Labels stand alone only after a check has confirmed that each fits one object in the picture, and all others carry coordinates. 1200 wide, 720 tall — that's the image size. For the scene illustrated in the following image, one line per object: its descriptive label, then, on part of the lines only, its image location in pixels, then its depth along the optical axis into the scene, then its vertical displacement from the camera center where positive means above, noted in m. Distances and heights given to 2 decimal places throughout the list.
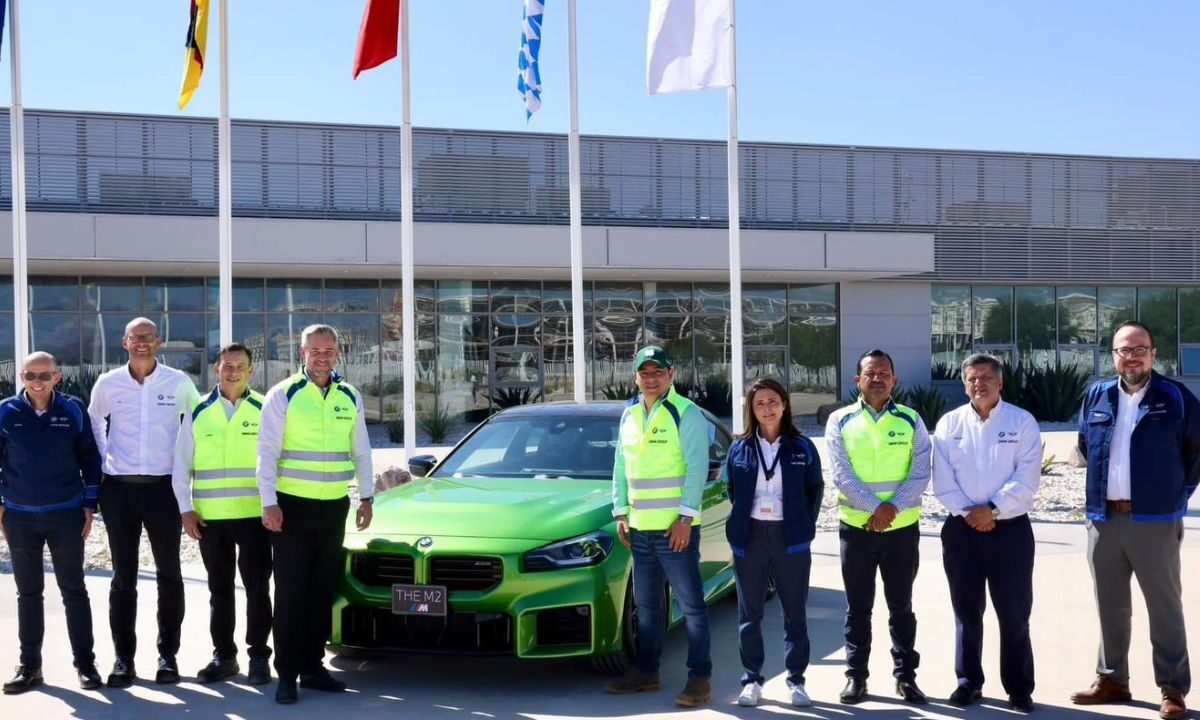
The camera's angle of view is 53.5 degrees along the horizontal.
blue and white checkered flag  13.62 +3.43
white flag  12.73 +3.28
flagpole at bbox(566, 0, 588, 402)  14.24 +1.84
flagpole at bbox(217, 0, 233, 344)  12.97 +1.81
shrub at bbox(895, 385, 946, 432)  23.92 -1.11
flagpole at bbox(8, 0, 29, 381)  12.48 +1.66
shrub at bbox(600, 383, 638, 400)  25.48 -0.85
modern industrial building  23.06 +1.97
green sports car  5.99 -1.16
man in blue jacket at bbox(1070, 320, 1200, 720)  5.64 -0.73
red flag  13.43 +3.61
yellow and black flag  12.66 +3.26
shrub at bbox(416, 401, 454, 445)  22.70 -1.36
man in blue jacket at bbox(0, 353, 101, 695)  6.21 -0.75
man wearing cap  5.95 -0.80
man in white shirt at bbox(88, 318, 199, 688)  6.39 -0.72
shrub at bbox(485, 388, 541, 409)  25.27 -0.92
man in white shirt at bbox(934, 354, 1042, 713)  5.73 -0.83
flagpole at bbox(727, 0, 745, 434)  12.84 +1.36
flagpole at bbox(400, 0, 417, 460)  14.10 +1.68
